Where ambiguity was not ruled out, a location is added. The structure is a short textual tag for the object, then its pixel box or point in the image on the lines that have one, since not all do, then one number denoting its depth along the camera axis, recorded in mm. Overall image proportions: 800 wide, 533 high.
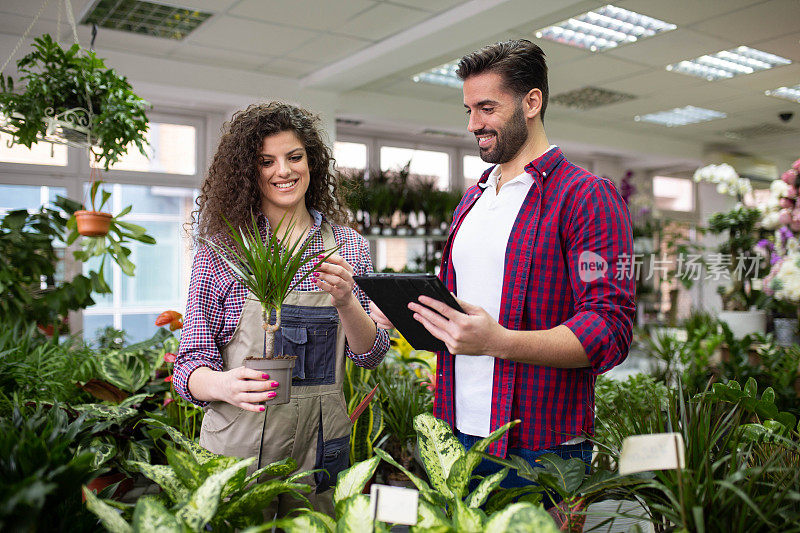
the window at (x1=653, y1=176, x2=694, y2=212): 11195
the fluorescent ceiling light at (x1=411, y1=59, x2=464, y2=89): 6324
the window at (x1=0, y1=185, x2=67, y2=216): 6035
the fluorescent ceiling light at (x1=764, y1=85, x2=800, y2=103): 6965
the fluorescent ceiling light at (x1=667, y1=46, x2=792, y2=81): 5867
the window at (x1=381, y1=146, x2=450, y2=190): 8625
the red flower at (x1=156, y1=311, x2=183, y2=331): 2705
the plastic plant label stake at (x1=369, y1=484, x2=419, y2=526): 880
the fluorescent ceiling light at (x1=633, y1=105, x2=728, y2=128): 7989
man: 1280
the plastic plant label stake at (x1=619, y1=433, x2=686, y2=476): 916
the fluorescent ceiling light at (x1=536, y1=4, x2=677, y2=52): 4945
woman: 1526
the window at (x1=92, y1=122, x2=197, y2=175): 6816
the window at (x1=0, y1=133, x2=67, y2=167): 6004
